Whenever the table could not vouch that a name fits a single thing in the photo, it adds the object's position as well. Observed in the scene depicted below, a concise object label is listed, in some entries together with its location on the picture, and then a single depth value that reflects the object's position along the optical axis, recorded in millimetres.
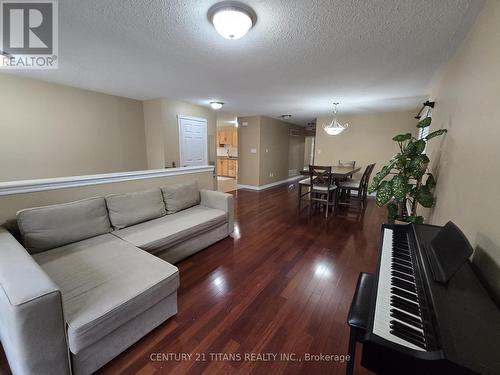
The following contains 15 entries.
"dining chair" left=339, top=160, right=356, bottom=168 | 5645
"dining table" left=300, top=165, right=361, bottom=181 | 4100
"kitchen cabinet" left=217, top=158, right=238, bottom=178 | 8391
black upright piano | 607
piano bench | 1000
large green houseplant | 2078
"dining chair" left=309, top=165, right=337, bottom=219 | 4032
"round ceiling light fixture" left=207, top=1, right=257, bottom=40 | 1442
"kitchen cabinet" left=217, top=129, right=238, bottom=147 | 8438
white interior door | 4633
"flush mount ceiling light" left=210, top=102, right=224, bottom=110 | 4296
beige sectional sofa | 1006
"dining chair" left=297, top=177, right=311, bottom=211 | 4566
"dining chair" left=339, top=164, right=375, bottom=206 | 4371
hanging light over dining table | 4586
